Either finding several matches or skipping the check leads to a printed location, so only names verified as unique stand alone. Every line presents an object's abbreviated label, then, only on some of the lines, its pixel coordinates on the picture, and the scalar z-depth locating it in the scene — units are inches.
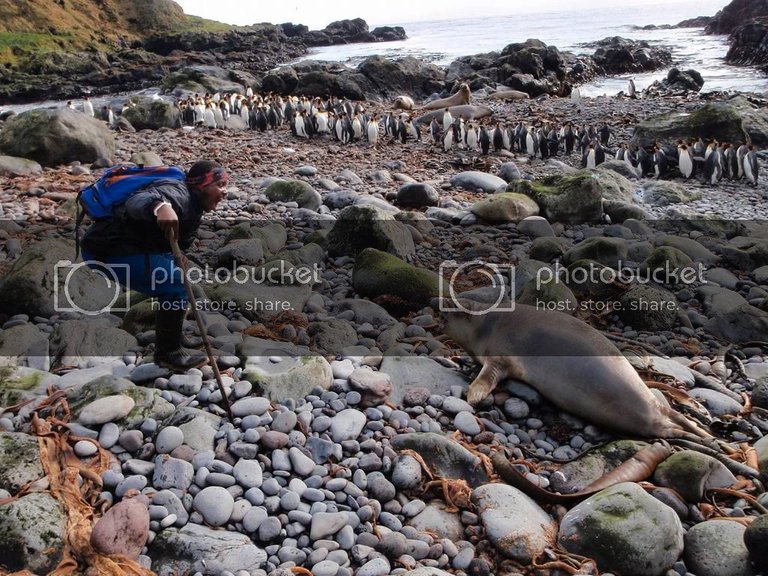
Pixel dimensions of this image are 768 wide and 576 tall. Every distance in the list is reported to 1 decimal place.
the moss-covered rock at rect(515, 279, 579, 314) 244.2
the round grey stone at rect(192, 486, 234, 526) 120.0
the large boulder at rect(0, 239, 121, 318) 233.3
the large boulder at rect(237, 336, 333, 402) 162.2
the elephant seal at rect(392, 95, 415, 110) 1062.3
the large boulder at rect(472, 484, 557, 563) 123.0
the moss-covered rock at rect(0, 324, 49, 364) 188.0
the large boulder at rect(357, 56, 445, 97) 1231.3
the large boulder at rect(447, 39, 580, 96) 1221.1
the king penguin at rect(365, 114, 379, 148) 676.7
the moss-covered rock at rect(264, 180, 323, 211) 386.0
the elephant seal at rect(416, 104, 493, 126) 857.5
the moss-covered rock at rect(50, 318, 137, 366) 183.5
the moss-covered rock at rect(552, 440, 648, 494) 145.3
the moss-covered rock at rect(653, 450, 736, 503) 141.4
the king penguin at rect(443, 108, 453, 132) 741.9
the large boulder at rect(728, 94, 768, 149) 622.5
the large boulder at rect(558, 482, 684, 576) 119.7
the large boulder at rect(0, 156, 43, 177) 441.7
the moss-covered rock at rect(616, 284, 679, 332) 252.1
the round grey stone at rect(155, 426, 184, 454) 135.3
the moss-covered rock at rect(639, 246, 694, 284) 293.6
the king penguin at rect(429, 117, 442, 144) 697.0
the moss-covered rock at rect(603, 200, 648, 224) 387.2
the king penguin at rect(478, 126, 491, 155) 641.0
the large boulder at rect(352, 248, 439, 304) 256.5
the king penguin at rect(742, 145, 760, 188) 512.1
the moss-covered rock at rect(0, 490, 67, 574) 107.1
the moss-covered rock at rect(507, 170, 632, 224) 375.2
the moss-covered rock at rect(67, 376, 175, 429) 144.6
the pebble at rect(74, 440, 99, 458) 131.7
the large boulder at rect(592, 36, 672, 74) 1555.5
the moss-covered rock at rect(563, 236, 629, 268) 306.2
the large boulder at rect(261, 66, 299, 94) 1189.1
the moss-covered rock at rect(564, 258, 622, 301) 270.2
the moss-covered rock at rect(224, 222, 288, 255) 312.7
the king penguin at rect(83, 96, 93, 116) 862.2
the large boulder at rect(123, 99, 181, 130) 725.3
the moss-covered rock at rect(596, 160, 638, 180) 537.0
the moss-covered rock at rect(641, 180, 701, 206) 452.1
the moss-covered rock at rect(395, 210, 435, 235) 351.3
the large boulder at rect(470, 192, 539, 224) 365.1
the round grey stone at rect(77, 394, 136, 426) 140.1
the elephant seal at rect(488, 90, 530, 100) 1103.0
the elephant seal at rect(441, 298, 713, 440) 161.5
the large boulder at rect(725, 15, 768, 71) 1466.5
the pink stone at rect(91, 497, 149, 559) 110.2
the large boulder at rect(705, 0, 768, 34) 2103.8
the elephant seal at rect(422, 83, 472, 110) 985.1
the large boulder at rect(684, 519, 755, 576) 119.3
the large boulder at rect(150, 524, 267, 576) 110.8
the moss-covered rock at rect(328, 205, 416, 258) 302.7
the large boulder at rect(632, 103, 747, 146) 620.7
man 155.9
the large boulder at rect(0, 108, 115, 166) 474.3
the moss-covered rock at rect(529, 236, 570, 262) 316.5
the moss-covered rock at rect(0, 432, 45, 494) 121.5
